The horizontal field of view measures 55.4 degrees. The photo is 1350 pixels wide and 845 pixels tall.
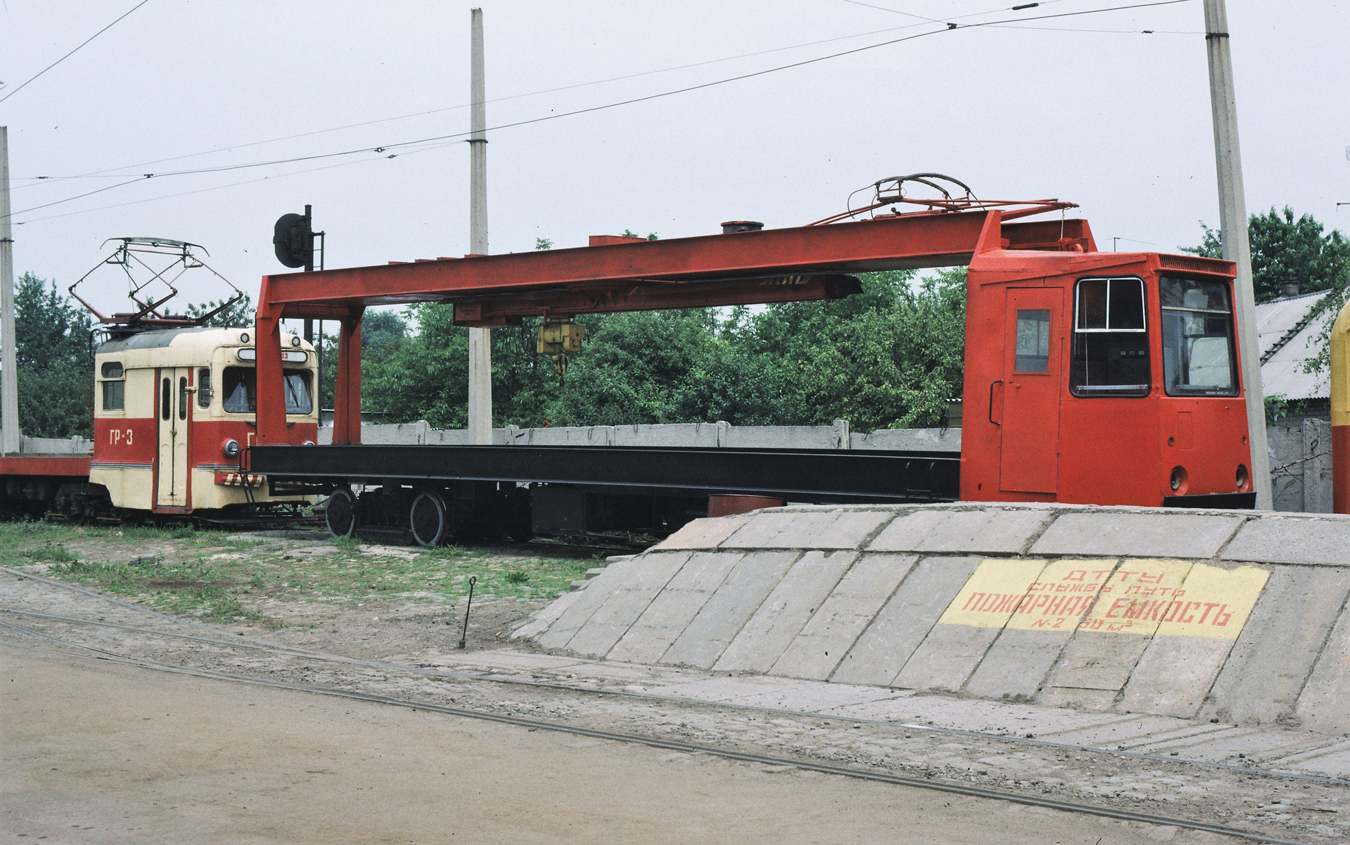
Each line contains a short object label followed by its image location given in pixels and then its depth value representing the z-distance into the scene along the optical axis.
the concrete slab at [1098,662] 8.15
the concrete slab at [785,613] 9.78
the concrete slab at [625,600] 10.84
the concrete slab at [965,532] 9.88
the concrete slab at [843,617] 9.44
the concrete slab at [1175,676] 7.77
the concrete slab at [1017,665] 8.37
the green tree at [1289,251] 56.56
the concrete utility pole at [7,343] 33.72
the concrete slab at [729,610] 10.12
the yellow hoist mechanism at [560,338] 17.91
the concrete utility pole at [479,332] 22.69
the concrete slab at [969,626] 8.80
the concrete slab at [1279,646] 7.55
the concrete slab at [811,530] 10.78
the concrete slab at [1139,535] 9.05
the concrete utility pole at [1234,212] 14.77
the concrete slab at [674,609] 10.47
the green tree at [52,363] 65.06
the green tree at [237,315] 71.00
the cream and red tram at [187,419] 21.70
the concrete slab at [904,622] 9.12
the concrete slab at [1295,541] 8.39
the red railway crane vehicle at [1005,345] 11.62
